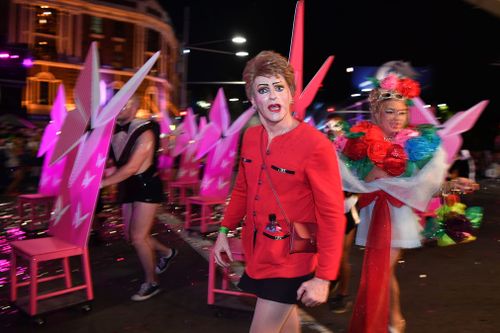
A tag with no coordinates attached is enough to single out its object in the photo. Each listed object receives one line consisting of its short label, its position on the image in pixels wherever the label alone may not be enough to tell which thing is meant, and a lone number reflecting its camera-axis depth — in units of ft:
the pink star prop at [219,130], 28.99
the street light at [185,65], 73.92
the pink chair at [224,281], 14.27
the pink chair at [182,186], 33.60
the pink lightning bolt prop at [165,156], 44.29
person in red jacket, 7.37
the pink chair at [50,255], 13.62
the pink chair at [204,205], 25.36
